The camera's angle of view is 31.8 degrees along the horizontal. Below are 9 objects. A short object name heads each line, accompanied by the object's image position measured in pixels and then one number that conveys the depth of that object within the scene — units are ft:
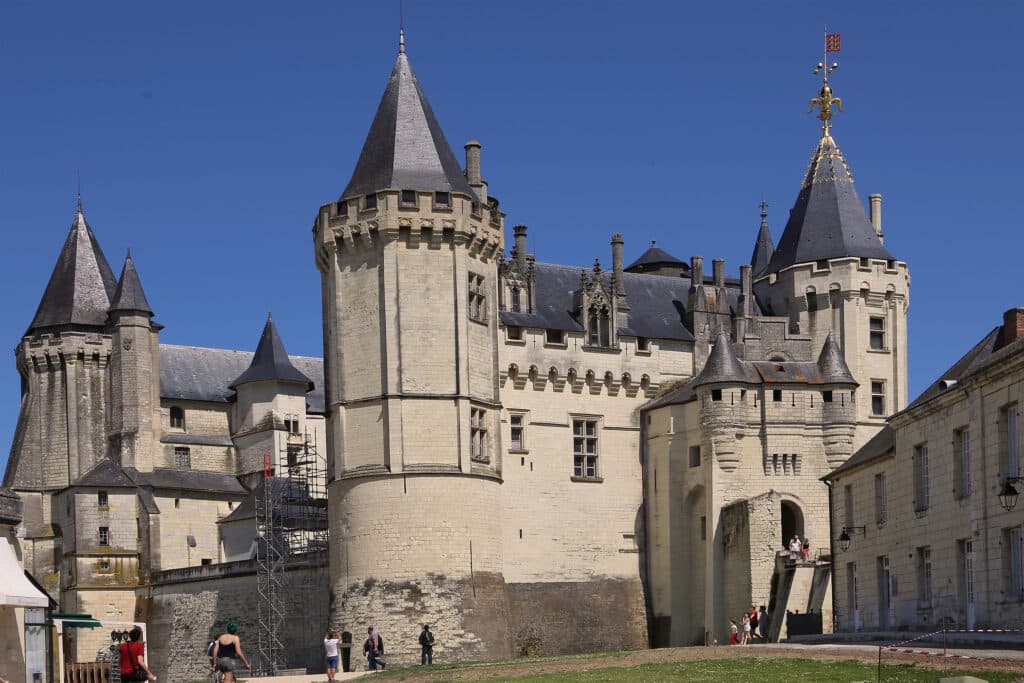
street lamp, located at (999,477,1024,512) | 82.69
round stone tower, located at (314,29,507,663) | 138.51
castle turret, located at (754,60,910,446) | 172.24
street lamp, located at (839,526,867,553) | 116.88
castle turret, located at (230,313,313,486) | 192.44
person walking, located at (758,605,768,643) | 144.52
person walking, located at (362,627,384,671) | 124.88
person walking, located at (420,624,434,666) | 127.03
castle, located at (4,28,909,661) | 140.87
